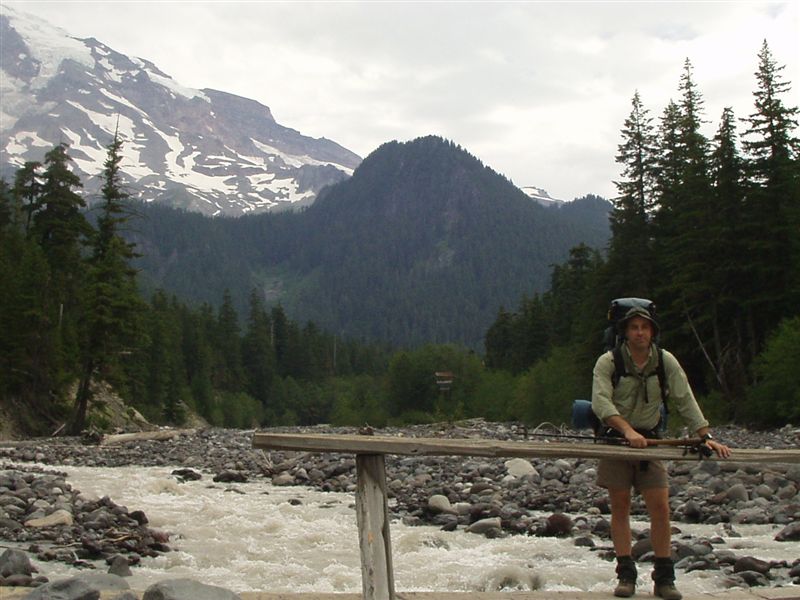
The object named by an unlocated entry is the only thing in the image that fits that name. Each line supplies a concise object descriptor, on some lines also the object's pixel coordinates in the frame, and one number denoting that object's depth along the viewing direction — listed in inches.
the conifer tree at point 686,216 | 1316.4
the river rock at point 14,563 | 299.9
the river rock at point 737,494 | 493.7
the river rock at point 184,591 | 207.2
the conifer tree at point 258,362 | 4451.3
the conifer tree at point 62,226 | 1904.5
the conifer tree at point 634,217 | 1557.6
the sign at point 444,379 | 2391.2
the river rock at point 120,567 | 334.9
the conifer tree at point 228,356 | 4165.8
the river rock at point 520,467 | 662.5
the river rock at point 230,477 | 722.2
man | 229.1
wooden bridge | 205.5
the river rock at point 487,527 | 437.4
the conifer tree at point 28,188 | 2095.4
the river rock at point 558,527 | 430.6
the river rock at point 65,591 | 204.0
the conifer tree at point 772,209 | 1216.2
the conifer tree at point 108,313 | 1334.9
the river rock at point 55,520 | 426.0
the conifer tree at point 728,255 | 1268.5
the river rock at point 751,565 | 317.2
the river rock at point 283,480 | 701.9
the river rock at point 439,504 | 502.6
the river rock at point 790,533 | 389.1
